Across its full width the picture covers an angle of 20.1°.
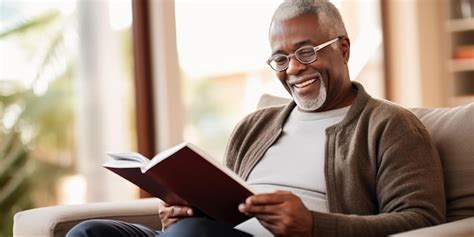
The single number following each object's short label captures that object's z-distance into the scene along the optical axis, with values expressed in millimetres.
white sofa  3271
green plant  5791
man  2913
